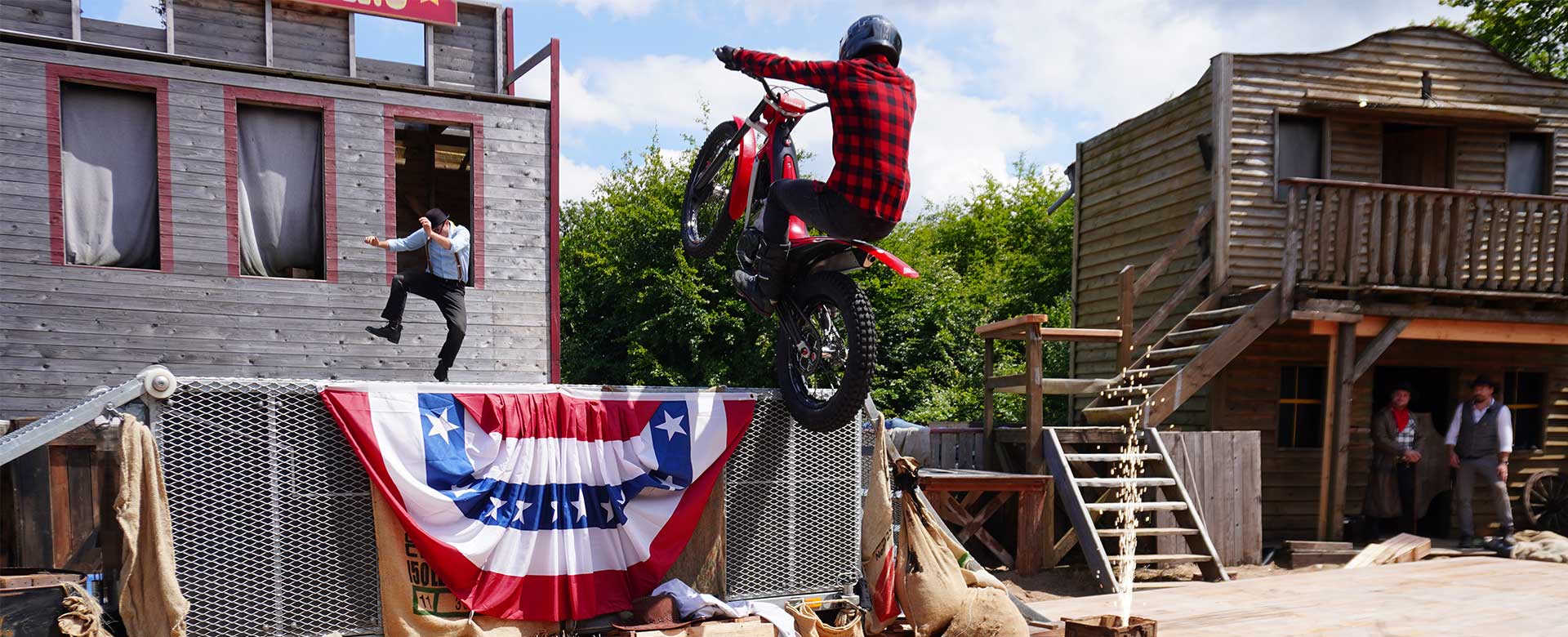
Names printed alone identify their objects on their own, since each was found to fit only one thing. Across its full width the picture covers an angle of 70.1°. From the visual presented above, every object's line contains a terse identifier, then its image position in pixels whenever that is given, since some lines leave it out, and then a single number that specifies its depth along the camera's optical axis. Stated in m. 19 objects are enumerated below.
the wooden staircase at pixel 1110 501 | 10.38
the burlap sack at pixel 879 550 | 6.70
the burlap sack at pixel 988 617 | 6.57
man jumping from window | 8.27
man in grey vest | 11.74
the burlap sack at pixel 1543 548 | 11.18
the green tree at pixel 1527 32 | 22.53
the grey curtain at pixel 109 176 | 9.18
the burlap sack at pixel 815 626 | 6.28
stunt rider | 5.84
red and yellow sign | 10.18
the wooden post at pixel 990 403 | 12.30
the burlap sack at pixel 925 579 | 6.55
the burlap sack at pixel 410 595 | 5.52
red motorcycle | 5.96
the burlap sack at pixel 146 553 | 4.91
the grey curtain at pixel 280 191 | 9.84
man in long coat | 12.42
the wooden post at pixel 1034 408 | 11.10
